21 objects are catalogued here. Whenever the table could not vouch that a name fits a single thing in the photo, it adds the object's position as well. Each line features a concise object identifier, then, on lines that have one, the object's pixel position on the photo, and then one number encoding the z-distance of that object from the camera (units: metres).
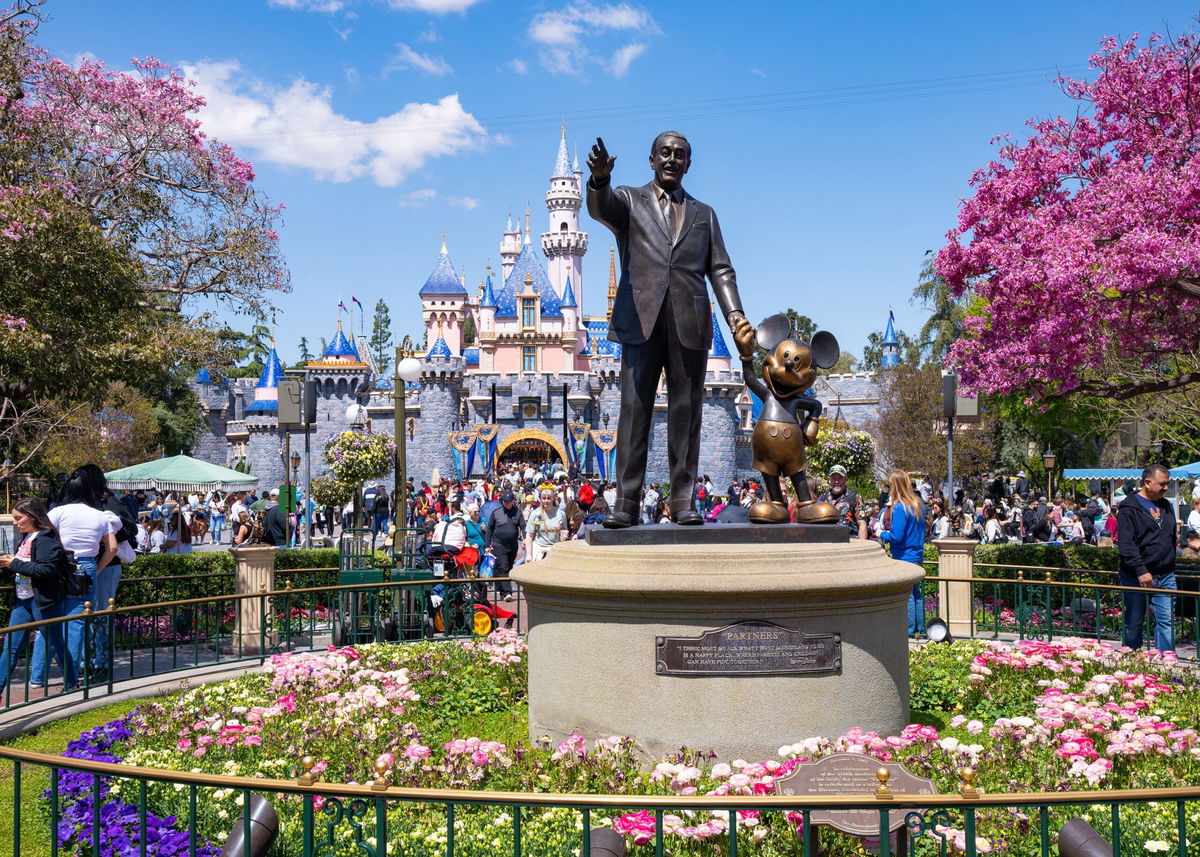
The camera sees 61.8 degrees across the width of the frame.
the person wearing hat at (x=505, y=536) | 11.76
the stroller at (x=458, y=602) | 9.24
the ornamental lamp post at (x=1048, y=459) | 29.06
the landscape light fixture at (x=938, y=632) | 8.42
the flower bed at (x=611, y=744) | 3.94
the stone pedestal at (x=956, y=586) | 9.95
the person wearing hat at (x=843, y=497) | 12.31
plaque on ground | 3.28
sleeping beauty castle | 54.66
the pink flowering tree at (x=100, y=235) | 9.06
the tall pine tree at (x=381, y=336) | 94.69
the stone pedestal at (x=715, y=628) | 4.93
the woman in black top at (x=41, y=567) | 7.27
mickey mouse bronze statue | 5.80
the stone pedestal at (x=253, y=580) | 9.32
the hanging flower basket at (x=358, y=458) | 17.98
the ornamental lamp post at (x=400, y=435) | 12.50
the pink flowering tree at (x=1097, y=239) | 10.04
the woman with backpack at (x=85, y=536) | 7.74
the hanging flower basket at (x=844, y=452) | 22.53
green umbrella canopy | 17.78
